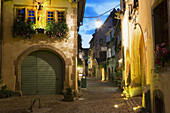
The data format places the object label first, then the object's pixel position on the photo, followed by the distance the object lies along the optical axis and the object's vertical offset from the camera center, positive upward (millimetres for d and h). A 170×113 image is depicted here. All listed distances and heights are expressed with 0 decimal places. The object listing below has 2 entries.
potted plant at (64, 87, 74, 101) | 9752 -1478
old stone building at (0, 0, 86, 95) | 11469 +1061
